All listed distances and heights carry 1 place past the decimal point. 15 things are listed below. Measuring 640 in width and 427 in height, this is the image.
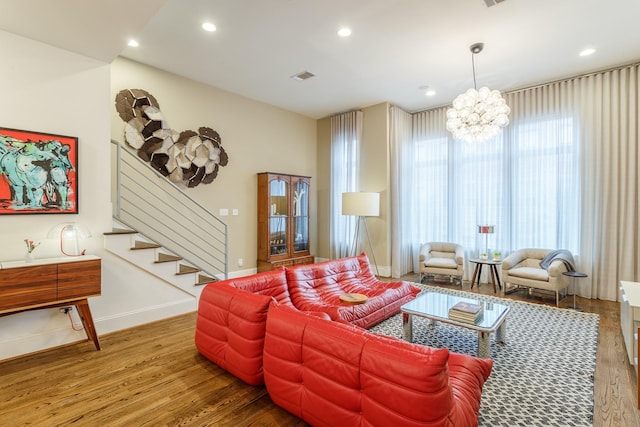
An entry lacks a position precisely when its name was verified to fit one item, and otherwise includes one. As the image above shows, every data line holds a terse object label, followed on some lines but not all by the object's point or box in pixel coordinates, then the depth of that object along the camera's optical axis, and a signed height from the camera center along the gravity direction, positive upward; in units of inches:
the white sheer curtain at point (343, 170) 251.3 +34.7
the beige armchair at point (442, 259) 203.3 -33.0
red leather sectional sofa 55.7 -34.8
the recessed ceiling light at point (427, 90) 204.4 +82.5
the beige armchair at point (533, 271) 163.6 -33.9
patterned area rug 79.0 -50.9
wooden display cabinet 225.8 -7.3
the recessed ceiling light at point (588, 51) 154.5 +81.7
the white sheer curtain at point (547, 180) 171.6 +21.3
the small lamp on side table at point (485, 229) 198.5 -11.1
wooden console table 98.6 -25.2
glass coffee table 103.1 -37.7
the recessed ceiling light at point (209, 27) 134.9 +81.8
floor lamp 220.7 +5.5
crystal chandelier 141.2 +45.7
